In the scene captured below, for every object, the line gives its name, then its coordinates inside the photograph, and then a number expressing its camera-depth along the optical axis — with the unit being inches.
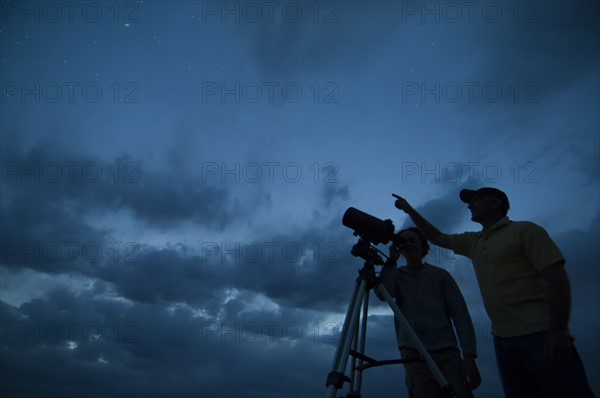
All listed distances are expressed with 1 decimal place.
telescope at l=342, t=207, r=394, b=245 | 127.1
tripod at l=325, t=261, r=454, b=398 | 87.4
